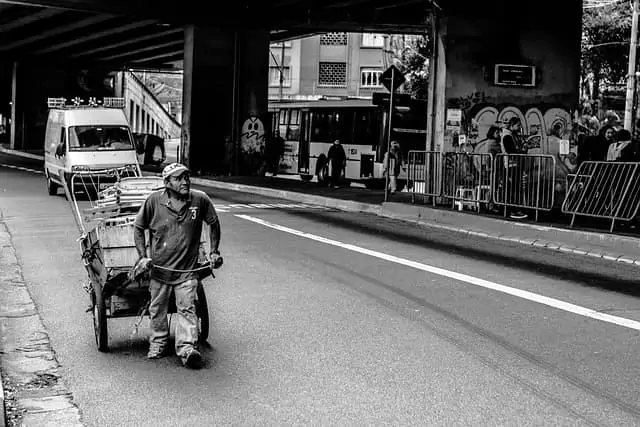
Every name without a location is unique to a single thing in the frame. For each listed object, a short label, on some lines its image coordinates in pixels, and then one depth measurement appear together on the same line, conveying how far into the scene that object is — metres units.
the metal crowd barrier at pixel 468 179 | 19.73
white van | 26.64
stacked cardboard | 9.06
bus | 34.59
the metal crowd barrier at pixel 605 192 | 16.38
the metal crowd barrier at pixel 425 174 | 21.72
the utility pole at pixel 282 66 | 65.44
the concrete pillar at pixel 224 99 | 36.59
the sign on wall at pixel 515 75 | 23.02
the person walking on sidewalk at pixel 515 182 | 18.76
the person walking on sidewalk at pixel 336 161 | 33.12
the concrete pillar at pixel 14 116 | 65.56
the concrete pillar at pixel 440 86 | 22.86
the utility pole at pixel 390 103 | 22.76
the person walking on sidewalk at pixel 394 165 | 31.00
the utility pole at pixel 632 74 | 32.50
